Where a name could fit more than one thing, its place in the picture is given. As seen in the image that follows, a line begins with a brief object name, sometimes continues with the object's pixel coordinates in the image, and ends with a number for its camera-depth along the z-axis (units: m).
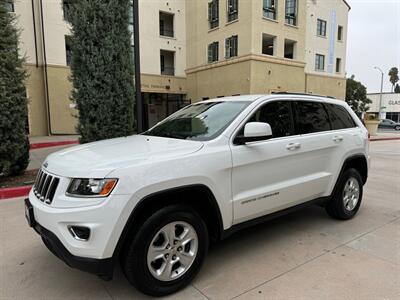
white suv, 2.35
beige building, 18.78
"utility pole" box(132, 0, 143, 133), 6.92
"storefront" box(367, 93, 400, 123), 53.50
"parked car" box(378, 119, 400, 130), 38.50
